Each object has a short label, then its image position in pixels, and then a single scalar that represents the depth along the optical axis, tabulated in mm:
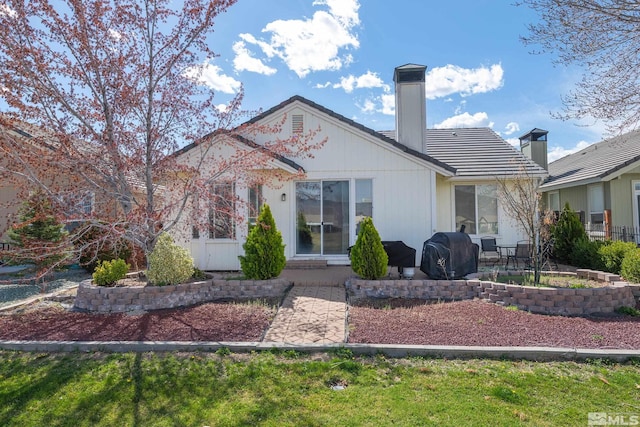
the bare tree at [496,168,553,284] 7371
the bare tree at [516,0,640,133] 6645
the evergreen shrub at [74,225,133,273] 9398
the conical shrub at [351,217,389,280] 7684
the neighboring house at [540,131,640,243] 13234
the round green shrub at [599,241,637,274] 8219
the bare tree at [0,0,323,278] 6375
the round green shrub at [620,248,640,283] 7113
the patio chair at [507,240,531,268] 9145
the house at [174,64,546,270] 10133
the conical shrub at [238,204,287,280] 7609
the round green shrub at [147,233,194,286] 6957
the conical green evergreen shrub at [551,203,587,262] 11070
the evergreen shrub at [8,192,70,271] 6461
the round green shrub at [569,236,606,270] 9273
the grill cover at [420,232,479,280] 7945
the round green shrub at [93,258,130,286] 7012
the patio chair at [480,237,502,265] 10719
